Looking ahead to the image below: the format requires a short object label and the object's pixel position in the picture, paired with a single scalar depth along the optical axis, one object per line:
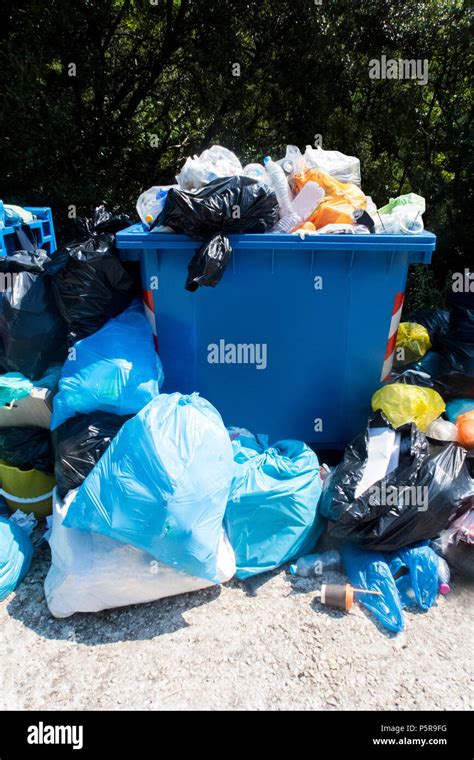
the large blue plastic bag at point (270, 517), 2.50
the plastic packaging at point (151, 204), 2.83
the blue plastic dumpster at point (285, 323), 2.72
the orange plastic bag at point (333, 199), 2.90
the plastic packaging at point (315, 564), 2.51
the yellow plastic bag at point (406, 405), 2.76
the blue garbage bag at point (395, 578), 2.29
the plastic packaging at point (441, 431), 2.82
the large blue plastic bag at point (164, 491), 2.11
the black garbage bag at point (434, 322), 3.73
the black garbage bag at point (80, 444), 2.43
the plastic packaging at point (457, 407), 3.09
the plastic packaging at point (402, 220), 2.81
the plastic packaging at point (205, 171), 2.85
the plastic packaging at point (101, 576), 2.19
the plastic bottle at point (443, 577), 2.41
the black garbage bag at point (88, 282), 2.81
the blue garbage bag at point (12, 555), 2.38
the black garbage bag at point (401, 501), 2.41
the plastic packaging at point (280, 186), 2.94
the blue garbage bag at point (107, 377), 2.51
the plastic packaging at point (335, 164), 3.34
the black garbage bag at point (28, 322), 2.91
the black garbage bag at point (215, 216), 2.53
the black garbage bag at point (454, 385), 3.22
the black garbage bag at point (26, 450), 2.78
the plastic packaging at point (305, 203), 2.90
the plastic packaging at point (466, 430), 2.81
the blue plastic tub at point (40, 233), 3.63
